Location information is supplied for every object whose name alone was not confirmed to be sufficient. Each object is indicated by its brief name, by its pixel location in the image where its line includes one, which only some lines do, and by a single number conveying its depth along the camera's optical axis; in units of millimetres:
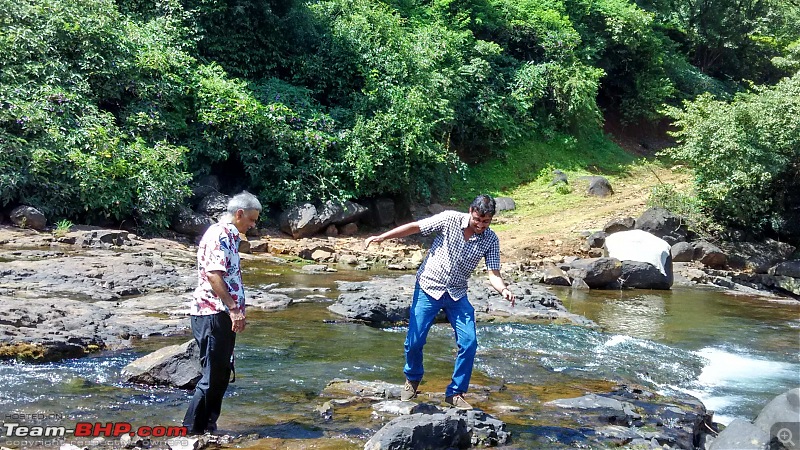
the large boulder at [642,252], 16047
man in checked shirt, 6617
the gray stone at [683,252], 18672
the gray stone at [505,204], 22047
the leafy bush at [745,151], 19016
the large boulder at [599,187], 23328
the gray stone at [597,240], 18469
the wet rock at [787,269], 18281
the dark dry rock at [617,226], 18859
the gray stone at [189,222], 16672
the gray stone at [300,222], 18125
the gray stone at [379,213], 19828
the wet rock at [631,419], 6281
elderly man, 5426
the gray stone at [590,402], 7062
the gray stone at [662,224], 19016
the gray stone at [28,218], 14727
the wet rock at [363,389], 6977
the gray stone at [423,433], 5426
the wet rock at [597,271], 15711
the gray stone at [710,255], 18734
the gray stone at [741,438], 5434
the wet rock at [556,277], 15734
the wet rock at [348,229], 18922
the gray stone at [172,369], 6766
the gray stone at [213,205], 17156
